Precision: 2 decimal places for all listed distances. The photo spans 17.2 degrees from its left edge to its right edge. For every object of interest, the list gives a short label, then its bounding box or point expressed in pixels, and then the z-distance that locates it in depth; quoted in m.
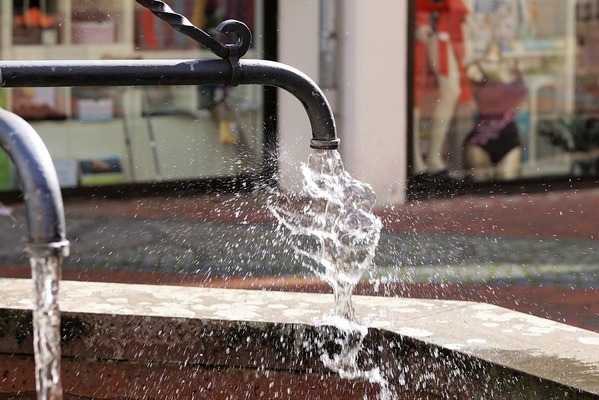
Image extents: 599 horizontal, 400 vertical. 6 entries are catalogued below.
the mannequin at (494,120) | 19.71
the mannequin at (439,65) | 18.96
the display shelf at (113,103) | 17.73
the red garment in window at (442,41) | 18.93
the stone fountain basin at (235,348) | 4.69
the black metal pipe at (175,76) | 3.85
